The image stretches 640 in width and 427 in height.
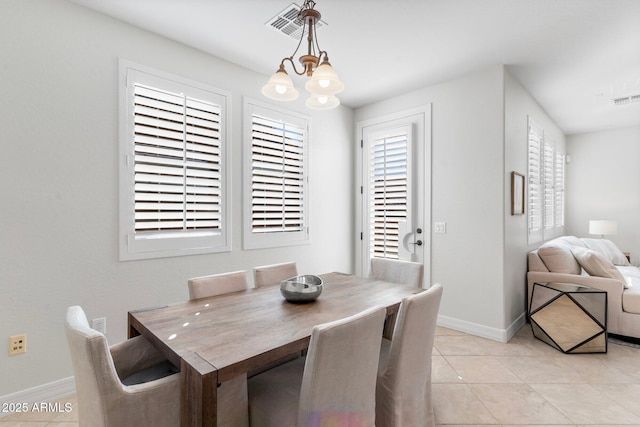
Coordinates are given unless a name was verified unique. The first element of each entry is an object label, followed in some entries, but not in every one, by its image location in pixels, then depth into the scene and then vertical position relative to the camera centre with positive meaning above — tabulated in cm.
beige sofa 296 -64
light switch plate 346 -14
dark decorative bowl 182 -45
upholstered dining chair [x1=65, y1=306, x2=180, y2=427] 106 -64
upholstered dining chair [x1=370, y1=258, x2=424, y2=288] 244 -47
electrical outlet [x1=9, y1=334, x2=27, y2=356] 198 -84
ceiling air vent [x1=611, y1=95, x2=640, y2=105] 381 +143
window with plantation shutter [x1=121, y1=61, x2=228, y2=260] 243 +37
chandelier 171 +75
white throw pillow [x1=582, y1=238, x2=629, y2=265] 437 -49
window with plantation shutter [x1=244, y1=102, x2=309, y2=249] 317 +38
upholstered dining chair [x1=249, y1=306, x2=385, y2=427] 115 -68
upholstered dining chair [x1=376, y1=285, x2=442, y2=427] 145 -74
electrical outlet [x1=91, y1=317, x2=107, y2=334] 225 -80
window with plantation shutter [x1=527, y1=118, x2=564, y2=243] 392 +40
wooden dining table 107 -52
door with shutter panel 365 +29
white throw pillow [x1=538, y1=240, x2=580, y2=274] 334 -48
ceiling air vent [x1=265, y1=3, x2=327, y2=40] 222 +143
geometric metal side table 274 -93
